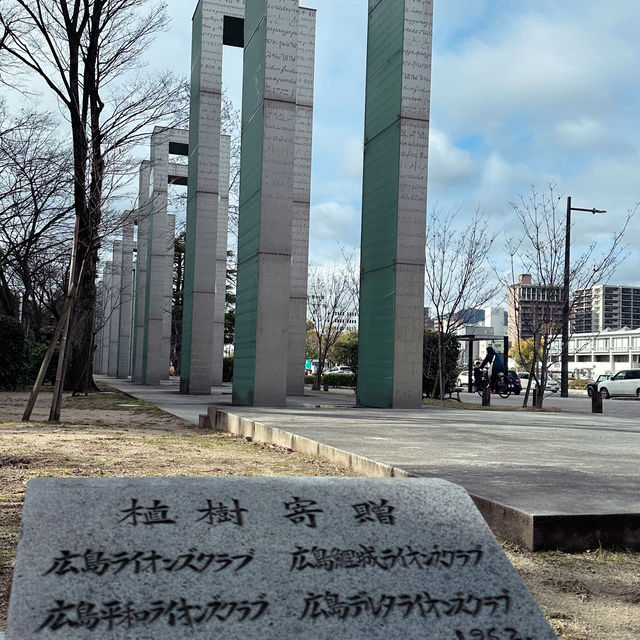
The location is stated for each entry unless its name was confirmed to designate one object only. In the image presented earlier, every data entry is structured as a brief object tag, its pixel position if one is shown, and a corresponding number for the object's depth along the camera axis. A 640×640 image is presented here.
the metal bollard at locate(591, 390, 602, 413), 17.44
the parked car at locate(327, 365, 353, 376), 57.78
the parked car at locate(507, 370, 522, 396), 26.81
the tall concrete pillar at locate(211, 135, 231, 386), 29.52
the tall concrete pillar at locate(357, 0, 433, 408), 13.95
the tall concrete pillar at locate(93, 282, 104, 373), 46.69
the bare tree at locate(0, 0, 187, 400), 13.55
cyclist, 25.86
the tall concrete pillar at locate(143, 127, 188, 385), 28.30
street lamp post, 18.05
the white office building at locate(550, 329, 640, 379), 86.12
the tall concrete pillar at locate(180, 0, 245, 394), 20.48
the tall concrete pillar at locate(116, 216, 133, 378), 41.19
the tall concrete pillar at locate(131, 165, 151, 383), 33.62
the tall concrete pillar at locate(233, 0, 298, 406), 13.98
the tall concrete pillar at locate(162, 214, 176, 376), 28.73
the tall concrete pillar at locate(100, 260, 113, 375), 44.77
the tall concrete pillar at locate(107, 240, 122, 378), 45.09
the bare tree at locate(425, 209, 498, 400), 21.30
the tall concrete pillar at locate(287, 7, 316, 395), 22.12
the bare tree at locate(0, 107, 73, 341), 17.28
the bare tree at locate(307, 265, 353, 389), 33.03
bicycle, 25.97
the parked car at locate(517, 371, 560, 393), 39.98
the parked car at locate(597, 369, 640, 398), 34.31
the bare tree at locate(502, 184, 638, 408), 17.66
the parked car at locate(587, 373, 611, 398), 35.88
